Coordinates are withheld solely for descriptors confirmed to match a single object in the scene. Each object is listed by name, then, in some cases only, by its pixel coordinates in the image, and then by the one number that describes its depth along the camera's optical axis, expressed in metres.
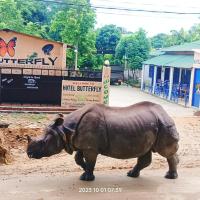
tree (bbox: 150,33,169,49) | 66.56
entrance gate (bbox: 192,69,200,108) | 23.86
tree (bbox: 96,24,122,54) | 46.69
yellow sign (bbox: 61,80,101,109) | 17.86
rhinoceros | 6.90
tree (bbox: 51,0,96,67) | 34.50
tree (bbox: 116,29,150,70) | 39.44
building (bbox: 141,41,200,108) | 24.47
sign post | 18.00
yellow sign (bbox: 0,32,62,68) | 19.78
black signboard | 17.67
